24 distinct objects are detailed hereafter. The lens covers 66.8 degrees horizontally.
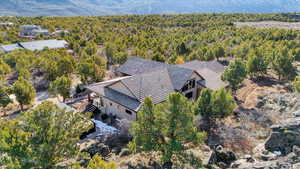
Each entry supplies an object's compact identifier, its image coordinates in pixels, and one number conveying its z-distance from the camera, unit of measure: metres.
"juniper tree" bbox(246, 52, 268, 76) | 46.40
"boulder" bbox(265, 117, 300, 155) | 19.41
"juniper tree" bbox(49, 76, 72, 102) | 37.28
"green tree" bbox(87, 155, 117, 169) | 12.27
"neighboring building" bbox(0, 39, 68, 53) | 74.41
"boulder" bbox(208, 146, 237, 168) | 19.94
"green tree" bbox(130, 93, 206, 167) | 18.41
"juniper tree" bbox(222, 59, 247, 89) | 37.88
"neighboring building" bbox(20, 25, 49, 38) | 104.44
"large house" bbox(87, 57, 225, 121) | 29.51
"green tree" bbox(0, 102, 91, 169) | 14.37
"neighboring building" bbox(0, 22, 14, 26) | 120.06
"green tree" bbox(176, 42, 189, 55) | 69.50
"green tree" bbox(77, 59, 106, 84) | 43.45
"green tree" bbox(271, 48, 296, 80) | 44.47
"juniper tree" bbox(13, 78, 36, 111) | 34.41
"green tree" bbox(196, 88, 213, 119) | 26.92
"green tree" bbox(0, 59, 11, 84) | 49.84
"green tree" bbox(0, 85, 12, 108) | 34.72
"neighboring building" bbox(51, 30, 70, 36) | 103.62
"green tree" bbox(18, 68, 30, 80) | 47.47
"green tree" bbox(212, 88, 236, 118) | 26.36
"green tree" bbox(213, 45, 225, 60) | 63.02
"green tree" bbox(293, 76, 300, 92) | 33.85
